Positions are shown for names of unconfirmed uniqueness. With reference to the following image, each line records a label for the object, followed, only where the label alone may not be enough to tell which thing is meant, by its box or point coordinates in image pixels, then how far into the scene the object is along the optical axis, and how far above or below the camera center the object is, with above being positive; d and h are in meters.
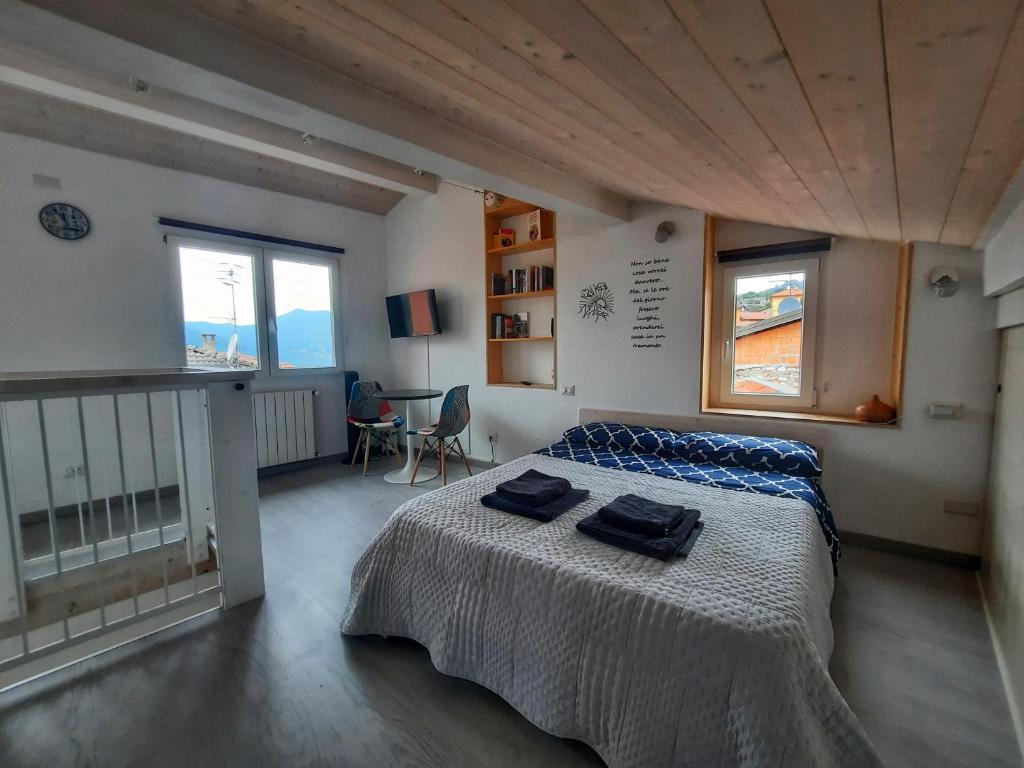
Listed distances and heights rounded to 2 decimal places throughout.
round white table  4.06 -0.69
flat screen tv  4.68 +0.45
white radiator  4.30 -0.73
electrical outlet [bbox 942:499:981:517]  2.42 -0.93
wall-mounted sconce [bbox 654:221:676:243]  3.26 +0.89
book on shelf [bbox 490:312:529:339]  4.32 +0.26
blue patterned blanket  2.13 -0.71
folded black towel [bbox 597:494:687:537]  1.59 -0.64
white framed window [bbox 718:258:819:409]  3.00 +0.09
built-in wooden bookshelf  4.04 +0.49
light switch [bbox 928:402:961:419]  2.44 -0.38
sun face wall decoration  3.62 +0.41
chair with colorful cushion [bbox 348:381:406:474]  4.43 -0.68
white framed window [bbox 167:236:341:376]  4.00 +0.50
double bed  1.07 -0.84
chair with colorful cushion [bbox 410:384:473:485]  3.98 -0.63
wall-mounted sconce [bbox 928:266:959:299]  2.40 +0.35
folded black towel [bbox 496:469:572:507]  1.90 -0.63
